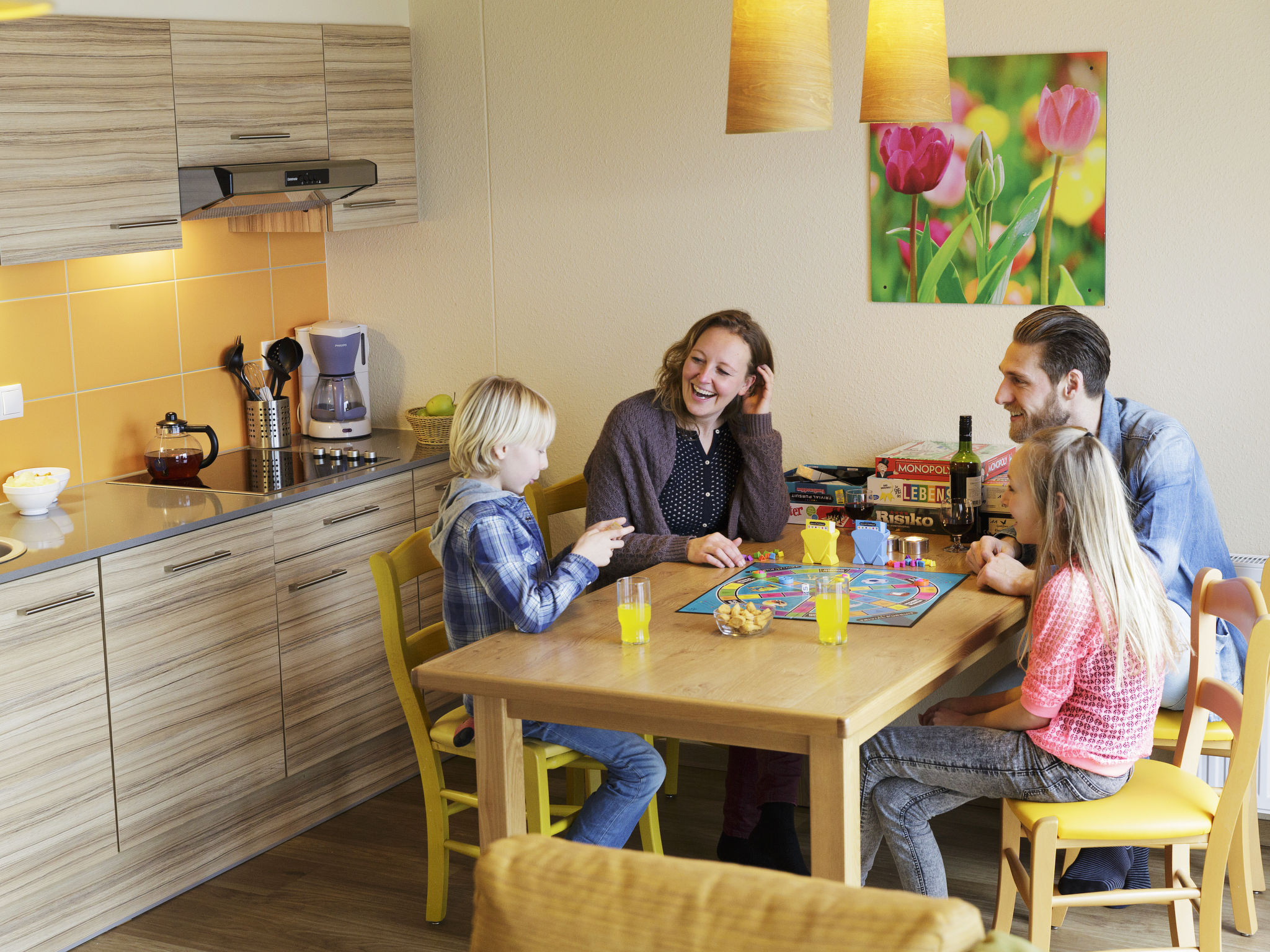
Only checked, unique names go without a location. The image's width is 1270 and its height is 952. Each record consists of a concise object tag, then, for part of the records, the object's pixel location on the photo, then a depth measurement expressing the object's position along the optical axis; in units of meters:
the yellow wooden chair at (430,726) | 2.82
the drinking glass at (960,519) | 3.12
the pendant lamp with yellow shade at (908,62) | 2.40
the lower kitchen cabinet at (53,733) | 2.73
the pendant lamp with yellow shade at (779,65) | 2.30
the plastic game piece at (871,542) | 2.89
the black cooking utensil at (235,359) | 3.92
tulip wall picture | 3.27
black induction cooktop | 3.49
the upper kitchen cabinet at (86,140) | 2.93
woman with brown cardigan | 3.02
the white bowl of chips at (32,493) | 3.12
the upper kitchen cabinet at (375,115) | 3.80
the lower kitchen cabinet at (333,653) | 3.41
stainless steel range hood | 3.34
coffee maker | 4.06
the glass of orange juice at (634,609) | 2.34
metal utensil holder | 3.94
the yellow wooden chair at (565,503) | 3.51
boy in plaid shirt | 2.49
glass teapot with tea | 3.52
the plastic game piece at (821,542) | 2.88
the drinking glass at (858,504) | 3.29
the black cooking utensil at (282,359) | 4.02
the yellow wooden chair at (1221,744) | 2.66
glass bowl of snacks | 2.37
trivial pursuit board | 2.54
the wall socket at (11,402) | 3.23
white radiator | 3.03
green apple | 3.97
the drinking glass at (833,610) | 2.28
